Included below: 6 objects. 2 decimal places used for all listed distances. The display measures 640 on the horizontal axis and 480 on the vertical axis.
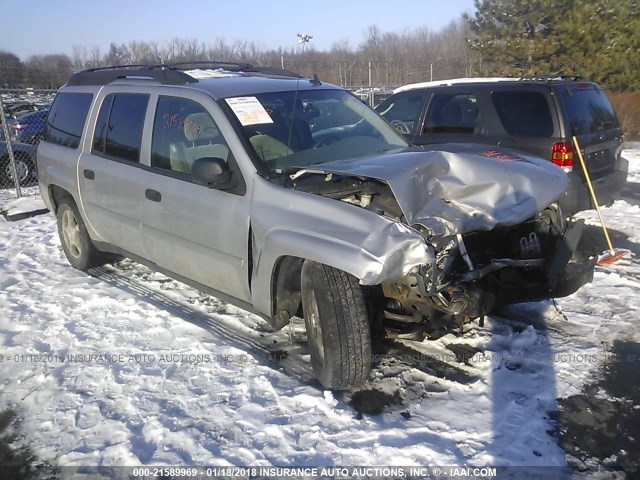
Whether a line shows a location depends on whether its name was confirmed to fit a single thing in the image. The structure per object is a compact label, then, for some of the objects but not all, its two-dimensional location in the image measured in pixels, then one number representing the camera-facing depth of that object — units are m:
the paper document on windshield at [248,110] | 3.95
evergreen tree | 18.14
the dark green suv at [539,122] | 6.11
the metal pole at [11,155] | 9.89
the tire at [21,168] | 11.91
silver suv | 3.21
